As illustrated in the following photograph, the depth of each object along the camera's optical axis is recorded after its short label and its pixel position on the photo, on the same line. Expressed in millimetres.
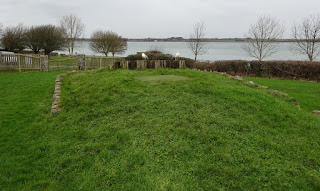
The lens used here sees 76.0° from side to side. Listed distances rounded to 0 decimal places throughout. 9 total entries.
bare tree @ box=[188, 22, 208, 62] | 27130
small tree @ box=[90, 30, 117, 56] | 34753
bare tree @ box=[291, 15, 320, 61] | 19453
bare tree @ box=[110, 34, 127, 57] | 35125
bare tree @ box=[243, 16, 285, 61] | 22422
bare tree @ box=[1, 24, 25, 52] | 27766
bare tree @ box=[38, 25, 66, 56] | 29328
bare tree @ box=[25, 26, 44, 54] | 29009
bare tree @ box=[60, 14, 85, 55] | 36531
